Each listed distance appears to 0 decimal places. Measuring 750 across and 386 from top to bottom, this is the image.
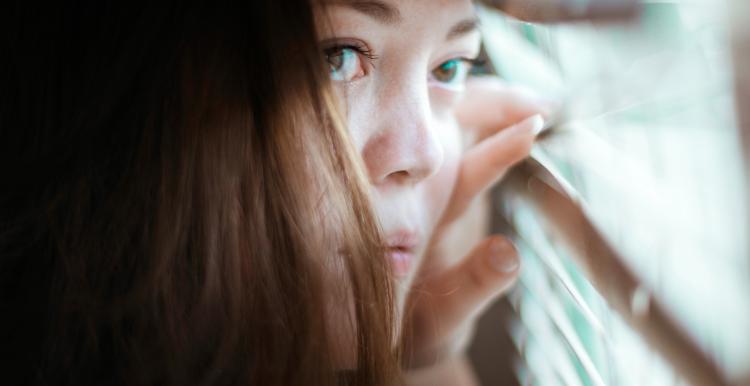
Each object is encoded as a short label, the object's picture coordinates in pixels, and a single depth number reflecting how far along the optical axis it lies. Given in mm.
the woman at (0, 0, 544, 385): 570
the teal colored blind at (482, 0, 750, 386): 426
